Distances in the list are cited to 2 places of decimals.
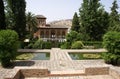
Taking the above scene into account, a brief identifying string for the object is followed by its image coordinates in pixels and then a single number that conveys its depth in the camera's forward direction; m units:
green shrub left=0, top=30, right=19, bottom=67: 5.93
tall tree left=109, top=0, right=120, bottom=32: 15.95
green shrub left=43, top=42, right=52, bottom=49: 12.57
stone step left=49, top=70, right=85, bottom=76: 4.88
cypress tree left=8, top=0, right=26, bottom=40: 13.73
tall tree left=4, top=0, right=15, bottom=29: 13.76
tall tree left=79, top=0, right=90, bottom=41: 16.46
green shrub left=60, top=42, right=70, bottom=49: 12.12
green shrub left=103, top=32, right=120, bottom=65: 6.22
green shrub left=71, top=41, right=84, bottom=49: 11.82
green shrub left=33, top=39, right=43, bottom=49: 12.47
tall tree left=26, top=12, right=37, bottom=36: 19.85
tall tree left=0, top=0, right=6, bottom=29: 10.30
